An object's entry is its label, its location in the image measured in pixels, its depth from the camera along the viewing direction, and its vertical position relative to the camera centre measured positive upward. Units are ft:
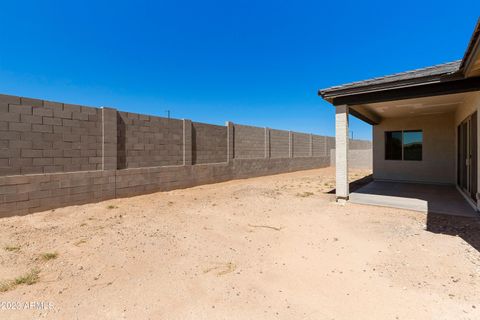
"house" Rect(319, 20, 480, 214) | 17.67 +3.05
